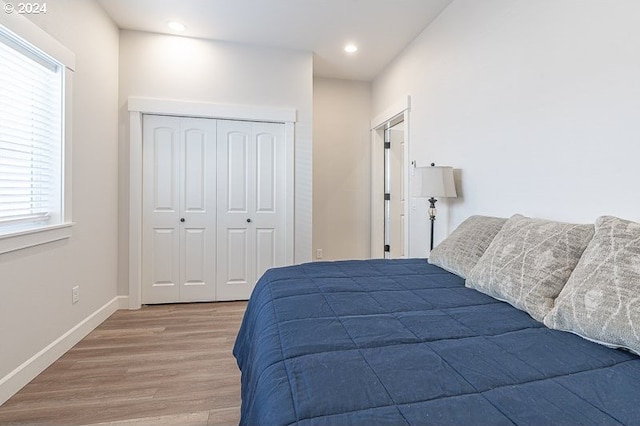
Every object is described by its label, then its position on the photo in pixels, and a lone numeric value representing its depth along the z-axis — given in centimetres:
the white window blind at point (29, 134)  181
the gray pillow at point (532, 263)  127
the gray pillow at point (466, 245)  180
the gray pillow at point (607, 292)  97
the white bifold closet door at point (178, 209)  326
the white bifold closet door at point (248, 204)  342
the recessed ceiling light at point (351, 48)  344
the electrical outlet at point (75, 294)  238
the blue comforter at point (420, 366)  68
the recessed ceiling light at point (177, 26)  300
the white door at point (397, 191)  431
